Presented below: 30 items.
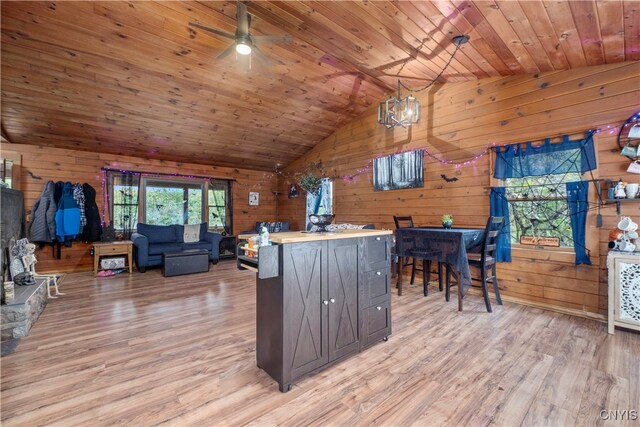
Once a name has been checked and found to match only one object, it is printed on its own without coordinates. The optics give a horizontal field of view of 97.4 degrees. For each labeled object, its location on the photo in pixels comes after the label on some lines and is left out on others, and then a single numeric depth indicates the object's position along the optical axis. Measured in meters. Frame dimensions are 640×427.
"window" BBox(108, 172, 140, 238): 5.83
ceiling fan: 2.65
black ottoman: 4.91
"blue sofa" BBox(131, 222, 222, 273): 5.22
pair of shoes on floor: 4.94
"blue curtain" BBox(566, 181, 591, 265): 3.07
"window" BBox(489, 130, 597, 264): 3.10
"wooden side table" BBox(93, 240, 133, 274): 4.93
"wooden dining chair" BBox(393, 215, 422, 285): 4.28
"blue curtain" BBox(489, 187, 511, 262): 3.68
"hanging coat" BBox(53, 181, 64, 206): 5.03
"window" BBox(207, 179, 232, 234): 7.02
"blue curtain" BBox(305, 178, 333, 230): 6.31
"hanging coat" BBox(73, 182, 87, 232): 5.20
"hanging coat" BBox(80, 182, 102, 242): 5.36
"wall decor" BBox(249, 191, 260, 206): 7.54
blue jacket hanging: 5.00
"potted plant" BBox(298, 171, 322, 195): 4.56
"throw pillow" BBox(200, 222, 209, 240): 6.18
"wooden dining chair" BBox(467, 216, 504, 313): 3.12
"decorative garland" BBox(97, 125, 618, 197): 3.86
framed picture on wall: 4.64
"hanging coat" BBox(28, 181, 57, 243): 4.88
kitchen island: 1.79
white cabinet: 2.50
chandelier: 3.95
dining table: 3.14
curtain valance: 3.07
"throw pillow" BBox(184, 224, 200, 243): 5.88
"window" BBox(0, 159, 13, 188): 4.54
